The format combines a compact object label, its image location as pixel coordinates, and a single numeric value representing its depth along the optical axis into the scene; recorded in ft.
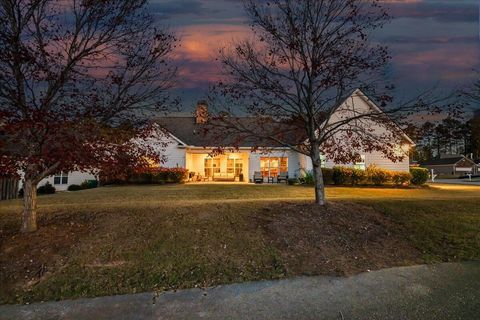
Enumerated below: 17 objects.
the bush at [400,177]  71.36
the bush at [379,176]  70.25
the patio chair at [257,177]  80.59
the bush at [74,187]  78.74
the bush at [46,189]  68.33
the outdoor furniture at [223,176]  91.20
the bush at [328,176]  70.33
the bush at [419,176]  73.92
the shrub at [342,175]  68.95
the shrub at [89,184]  78.45
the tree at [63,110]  21.49
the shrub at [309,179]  70.64
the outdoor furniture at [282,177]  82.63
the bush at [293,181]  74.59
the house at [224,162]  84.02
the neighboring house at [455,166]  237.66
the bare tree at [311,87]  29.63
